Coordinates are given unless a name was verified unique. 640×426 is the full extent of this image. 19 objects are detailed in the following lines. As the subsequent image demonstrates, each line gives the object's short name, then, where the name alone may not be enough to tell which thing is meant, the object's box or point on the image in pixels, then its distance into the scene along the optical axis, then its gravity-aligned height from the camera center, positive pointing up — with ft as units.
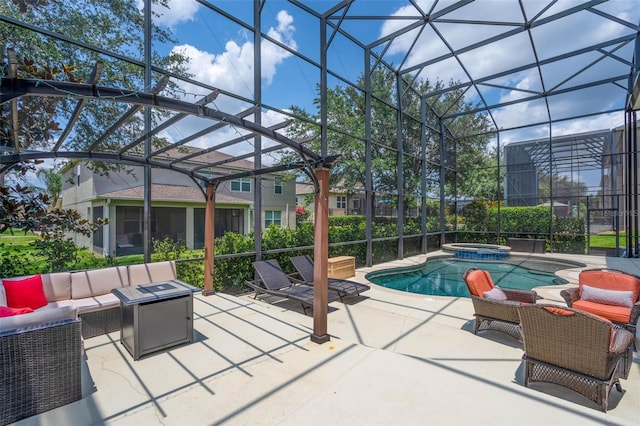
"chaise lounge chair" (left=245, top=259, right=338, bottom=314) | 18.98 -4.87
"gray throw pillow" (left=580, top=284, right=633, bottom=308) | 14.92 -4.17
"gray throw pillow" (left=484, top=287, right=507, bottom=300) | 15.48 -4.09
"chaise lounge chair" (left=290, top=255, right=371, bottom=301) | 20.79 -4.94
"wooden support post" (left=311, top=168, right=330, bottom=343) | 13.42 -2.01
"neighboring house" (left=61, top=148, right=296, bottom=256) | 16.37 +0.63
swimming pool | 28.60 -6.66
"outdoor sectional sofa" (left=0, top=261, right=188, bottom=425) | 8.13 -3.98
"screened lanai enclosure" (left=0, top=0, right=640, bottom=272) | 14.80 +8.21
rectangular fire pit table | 11.74 -4.03
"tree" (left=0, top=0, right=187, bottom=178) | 14.05 +7.95
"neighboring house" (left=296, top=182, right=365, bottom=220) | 30.42 +1.28
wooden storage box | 26.81 -4.76
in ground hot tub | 41.86 -5.42
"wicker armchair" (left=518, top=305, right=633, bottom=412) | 9.59 -4.47
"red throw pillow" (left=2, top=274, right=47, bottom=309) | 12.35 -3.12
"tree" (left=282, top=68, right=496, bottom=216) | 33.06 +9.33
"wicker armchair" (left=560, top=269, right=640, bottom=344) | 13.56 -4.17
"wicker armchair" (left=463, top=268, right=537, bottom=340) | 14.29 -4.38
